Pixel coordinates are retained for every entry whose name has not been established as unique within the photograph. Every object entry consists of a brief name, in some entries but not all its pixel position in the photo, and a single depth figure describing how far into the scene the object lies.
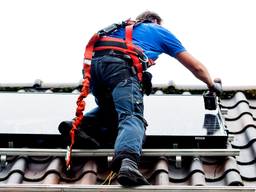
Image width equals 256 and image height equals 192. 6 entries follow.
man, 5.75
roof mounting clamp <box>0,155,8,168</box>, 6.40
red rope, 6.20
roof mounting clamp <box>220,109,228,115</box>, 8.16
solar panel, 6.71
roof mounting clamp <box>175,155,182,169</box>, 6.29
